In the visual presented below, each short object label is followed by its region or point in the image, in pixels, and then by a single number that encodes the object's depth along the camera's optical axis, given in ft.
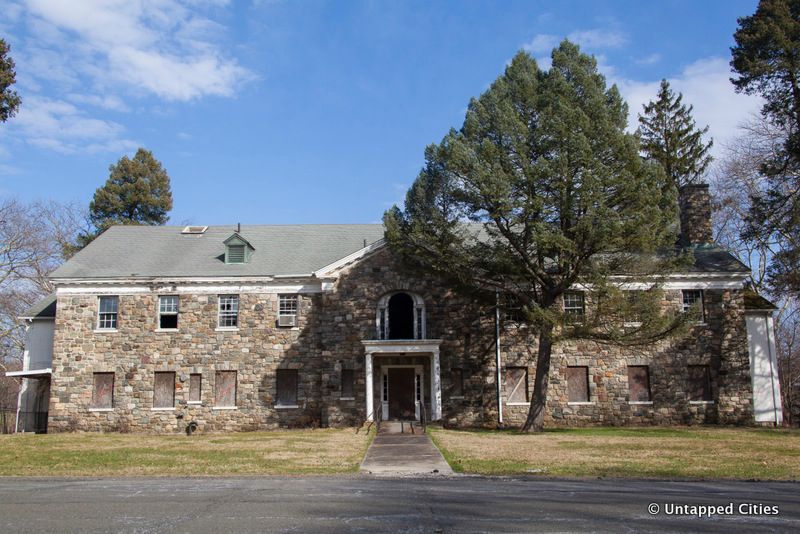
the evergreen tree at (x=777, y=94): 92.48
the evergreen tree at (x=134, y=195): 155.22
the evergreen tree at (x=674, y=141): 139.54
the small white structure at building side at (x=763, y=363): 93.30
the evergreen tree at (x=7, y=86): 56.95
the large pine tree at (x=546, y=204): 75.66
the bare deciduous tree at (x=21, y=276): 128.36
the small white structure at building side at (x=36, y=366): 102.78
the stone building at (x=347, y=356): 92.07
